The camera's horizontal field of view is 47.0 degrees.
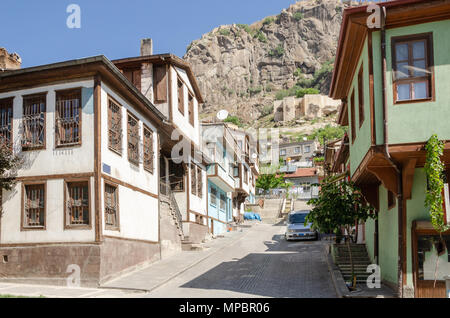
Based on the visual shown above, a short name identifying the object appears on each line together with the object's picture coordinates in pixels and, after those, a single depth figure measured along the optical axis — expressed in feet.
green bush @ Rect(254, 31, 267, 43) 589.28
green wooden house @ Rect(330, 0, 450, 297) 37.86
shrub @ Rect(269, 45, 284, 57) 561.84
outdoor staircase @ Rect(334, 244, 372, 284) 53.62
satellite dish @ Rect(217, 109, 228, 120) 128.16
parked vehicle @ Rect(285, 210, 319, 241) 96.63
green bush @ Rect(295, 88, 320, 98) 482.73
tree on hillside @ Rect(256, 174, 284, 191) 225.97
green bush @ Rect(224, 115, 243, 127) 482.00
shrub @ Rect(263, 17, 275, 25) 623.36
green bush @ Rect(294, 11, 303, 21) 593.01
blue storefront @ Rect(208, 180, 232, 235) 110.22
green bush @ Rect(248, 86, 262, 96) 532.32
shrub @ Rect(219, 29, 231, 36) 576.28
